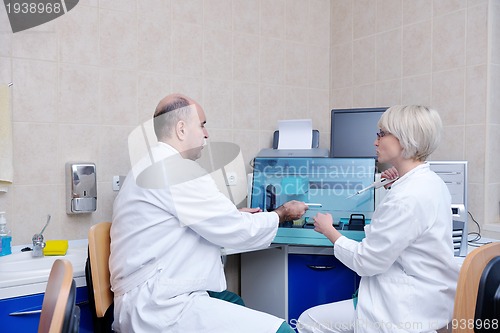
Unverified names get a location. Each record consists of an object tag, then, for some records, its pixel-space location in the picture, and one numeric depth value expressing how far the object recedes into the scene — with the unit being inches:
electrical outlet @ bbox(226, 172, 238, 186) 107.8
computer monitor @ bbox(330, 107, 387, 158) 104.7
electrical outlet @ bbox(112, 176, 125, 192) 95.6
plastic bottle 81.0
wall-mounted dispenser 89.4
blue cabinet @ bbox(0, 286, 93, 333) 66.0
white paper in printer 108.7
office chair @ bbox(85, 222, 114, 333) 65.9
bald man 60.9
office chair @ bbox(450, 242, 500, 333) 49.6
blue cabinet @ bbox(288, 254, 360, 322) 93.3
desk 93.3
